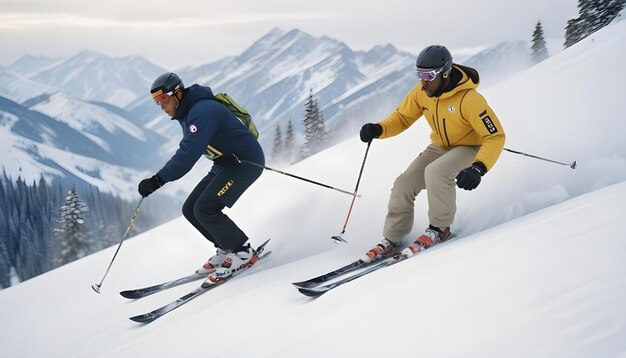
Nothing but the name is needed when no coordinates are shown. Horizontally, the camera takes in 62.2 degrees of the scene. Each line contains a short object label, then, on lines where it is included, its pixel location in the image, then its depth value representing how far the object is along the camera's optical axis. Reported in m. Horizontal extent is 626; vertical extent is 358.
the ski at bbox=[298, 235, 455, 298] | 3.93
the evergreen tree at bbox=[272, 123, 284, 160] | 39.69
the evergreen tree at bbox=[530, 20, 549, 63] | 34.56
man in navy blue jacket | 5.02
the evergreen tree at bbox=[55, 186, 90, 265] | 32.72
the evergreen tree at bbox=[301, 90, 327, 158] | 32.69
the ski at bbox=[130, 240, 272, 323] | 4.98
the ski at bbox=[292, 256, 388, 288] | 4.27
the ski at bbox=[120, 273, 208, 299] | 6.04
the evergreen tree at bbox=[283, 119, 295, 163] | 37.36
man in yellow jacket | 4.36
